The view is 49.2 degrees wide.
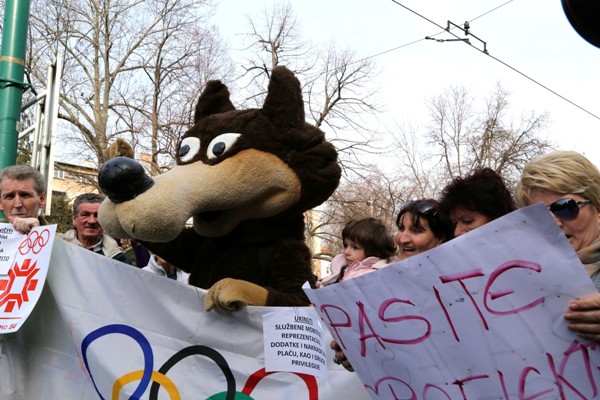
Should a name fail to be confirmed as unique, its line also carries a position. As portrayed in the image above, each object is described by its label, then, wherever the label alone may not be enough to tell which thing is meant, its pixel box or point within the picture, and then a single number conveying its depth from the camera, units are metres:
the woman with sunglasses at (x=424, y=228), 3.02
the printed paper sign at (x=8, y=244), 3.16
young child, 3.56
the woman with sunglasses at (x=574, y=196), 1.83
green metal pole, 4.42
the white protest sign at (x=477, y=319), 1.52
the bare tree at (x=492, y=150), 23.41
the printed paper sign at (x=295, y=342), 2.65
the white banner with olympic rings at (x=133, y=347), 2.79
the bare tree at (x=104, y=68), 18.75
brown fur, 2.91
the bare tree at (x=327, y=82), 19.78
